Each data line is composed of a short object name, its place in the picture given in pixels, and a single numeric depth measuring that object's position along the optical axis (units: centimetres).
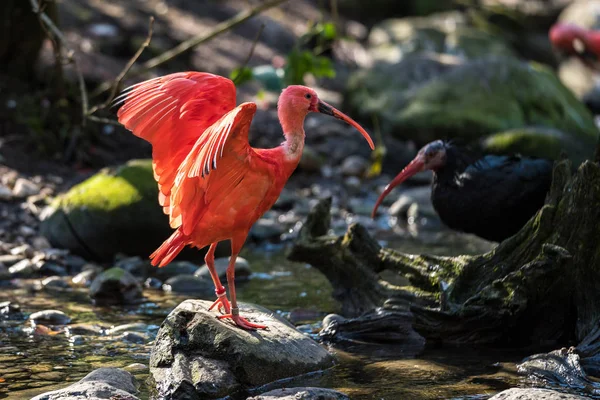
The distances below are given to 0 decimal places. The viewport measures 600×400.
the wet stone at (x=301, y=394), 1005
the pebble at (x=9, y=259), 1733
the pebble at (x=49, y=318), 1395
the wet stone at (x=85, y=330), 1345
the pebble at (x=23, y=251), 1787
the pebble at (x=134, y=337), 1306
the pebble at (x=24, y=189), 2034
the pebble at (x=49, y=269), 1733
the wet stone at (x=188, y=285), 1636
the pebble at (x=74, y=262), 1775
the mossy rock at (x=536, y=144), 2423
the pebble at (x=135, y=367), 1163
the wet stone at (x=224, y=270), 1695
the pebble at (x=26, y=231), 1886
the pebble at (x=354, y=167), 2531
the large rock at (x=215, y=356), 1063
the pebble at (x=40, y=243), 1842
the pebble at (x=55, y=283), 1640
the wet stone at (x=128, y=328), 1348
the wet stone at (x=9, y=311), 1419
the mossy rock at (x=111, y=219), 1792
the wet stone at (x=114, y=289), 1557
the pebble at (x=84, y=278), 1666
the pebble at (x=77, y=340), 1292
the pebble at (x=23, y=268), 1703
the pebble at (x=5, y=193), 1992
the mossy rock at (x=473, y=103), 2691
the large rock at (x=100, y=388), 982
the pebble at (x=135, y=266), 1759
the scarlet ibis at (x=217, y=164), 1105
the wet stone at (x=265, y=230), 2070
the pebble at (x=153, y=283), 1669
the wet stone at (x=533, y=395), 976
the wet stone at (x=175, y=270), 1764
